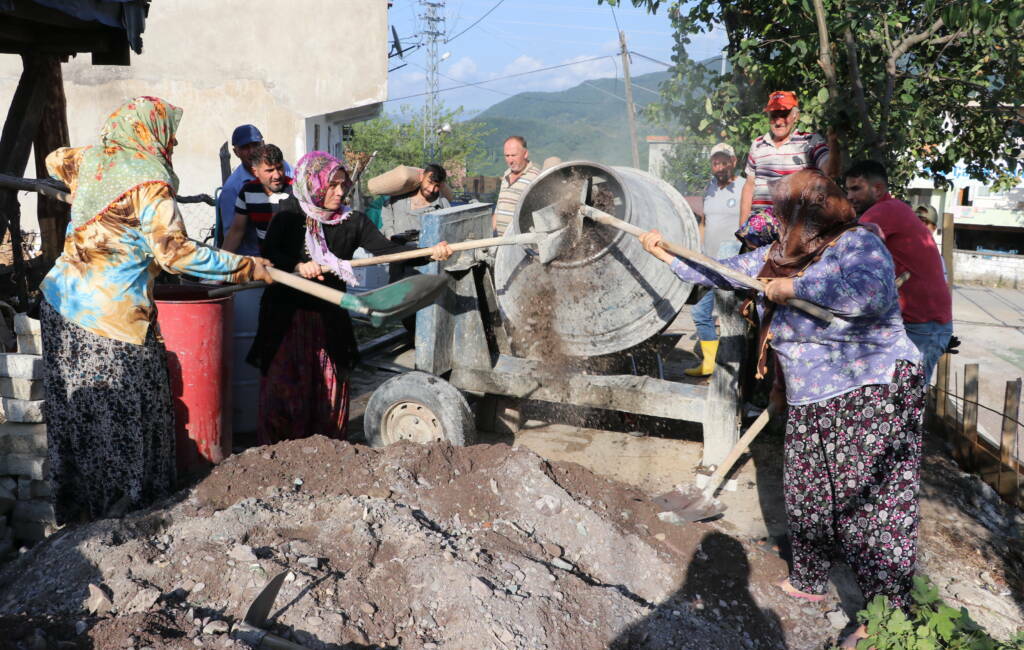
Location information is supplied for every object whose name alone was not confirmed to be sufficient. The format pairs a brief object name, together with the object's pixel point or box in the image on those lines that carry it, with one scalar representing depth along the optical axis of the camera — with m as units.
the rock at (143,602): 2.38
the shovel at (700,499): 3.76
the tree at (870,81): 4.68
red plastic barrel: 3.89
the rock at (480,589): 2.60
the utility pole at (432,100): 33.12
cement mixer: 4.25
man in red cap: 4.82
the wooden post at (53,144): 5.43
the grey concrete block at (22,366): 3.50
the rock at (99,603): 2.38
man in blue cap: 5.01
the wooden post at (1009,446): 4.34
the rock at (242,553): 2.66
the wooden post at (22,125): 5.08
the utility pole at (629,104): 26.83
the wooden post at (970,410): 4.75
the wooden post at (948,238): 5.88
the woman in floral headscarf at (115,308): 3.02
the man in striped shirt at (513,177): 5.12
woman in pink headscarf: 3.97
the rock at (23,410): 3.59
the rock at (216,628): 2.26
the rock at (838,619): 3.11
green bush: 2.75
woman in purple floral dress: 2.84
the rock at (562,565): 3.06
